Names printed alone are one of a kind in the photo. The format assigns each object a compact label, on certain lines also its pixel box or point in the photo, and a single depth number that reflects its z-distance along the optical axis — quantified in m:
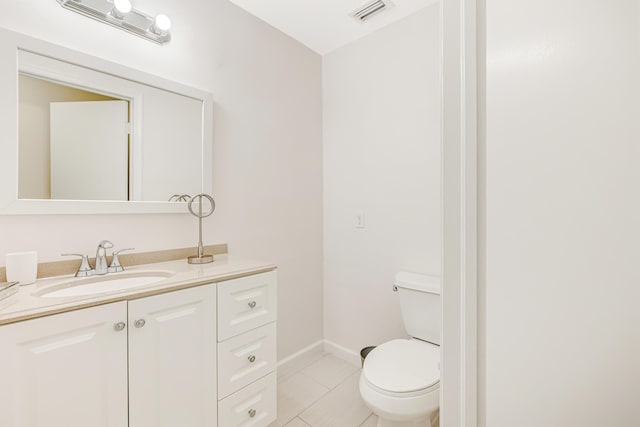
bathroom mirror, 1.08
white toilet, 1.16
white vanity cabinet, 0.77
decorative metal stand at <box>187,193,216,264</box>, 1.43
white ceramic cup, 1.00
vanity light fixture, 1.21
